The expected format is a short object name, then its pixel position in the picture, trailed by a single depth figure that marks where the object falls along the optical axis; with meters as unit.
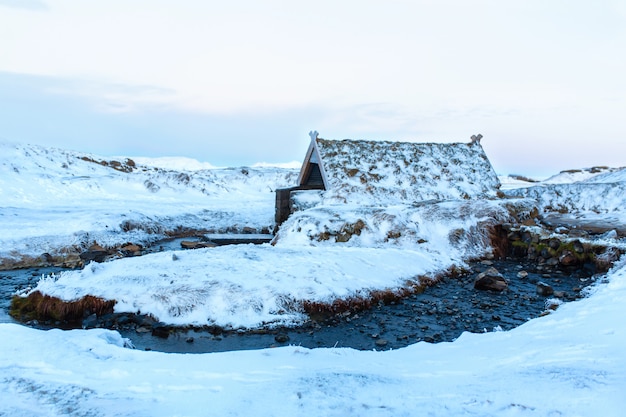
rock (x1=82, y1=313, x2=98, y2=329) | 10.14
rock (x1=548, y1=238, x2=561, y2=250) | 15.95
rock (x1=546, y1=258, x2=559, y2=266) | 15.44
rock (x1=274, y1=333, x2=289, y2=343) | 9.27
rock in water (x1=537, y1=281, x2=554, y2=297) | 12.33
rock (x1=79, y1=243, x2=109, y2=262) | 17.42
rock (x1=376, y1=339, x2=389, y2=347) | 9.05
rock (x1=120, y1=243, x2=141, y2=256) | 18.98
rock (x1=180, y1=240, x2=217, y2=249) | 20.14
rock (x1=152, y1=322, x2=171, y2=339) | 9.62
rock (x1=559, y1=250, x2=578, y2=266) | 15.16
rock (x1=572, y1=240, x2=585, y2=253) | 15.18
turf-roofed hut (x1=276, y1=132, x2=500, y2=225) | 22.34
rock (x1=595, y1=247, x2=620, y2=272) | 14.03
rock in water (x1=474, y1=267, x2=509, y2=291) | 12.94
